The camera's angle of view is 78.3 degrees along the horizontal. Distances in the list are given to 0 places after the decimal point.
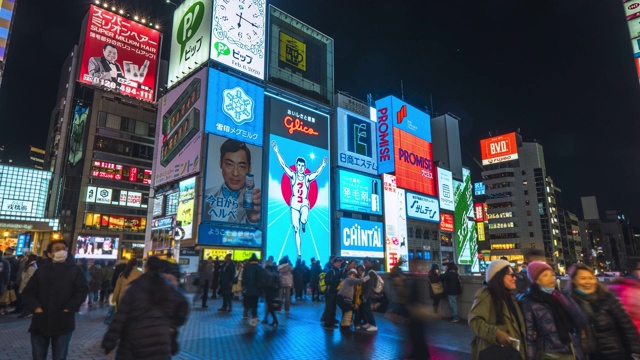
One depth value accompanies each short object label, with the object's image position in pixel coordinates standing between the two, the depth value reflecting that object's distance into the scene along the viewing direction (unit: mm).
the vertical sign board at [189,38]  33812
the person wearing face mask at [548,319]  3740
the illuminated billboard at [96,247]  52125
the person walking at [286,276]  13670
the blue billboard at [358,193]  40188
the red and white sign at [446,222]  55500
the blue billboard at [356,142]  41656
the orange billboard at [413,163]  48156
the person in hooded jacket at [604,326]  3941
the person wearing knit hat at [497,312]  3668
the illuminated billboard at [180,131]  31234
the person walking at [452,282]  11906
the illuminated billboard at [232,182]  29781
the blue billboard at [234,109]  31297
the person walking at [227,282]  14023
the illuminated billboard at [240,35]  33719
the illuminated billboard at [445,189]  55219
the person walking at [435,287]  12172
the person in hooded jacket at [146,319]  3605
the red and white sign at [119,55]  54625
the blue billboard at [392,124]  45406
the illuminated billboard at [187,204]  29900
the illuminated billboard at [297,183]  33919
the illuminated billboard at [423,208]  48697
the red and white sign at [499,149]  97625
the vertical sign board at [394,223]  43938
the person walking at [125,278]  8141
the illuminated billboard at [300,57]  39031
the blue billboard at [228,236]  28750
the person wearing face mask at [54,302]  4977
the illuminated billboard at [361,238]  39125
